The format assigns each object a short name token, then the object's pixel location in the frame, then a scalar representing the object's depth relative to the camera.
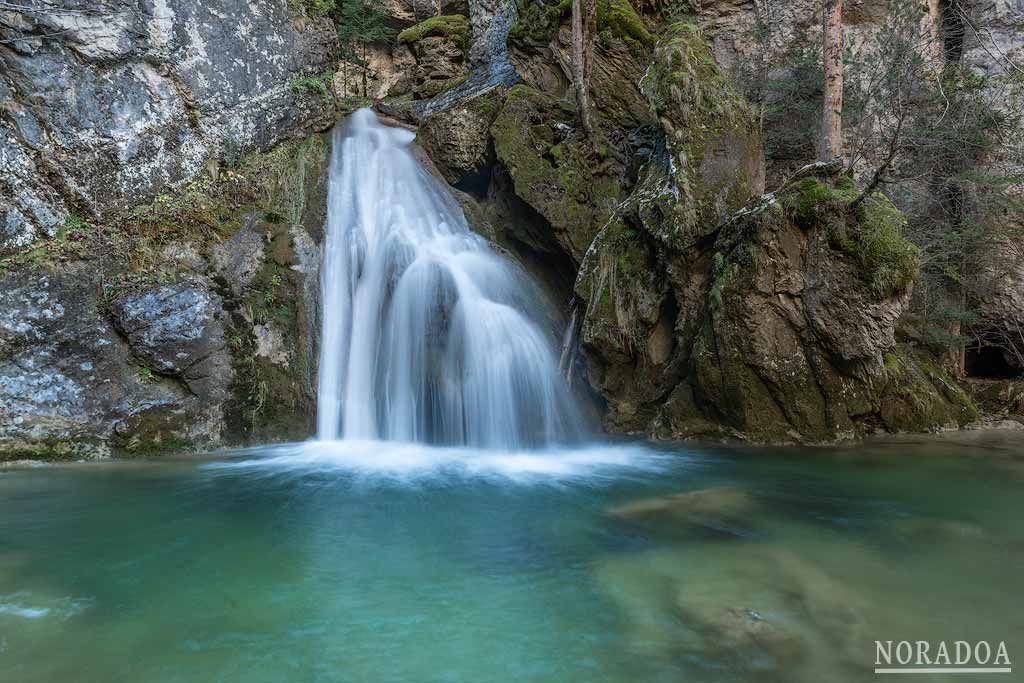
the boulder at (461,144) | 11.88
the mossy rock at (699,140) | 8.52
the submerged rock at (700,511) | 4.84
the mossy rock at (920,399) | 8.33
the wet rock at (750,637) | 2.87
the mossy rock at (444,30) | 15.64
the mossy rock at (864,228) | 7.39
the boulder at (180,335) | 7.86
